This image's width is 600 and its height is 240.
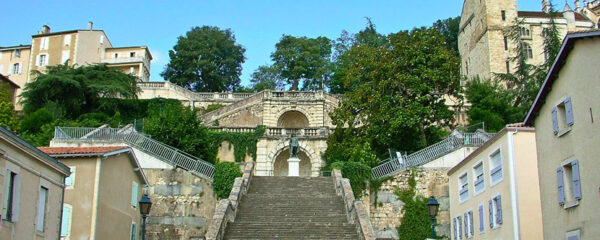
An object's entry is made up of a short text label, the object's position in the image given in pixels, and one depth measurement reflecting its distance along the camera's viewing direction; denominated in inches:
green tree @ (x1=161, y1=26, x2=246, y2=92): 2645.2
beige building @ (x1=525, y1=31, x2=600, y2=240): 623.5
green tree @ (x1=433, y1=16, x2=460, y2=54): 3139.0
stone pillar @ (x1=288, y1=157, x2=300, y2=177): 1433.3
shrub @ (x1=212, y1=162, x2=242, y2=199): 1290.6
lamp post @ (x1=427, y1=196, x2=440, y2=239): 759.7
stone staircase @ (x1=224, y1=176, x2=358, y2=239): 976.9
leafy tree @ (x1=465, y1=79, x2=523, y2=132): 1697.8
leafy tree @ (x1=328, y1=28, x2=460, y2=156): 1464.1
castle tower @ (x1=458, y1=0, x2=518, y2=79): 2409.0
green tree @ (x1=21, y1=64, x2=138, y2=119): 1836.9
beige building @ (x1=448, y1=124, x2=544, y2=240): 905.5
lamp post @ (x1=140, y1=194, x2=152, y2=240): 745.0
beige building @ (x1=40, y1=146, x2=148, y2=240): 946.7
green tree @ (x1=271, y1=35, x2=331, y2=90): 2600.9
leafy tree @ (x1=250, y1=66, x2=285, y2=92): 2721.5
